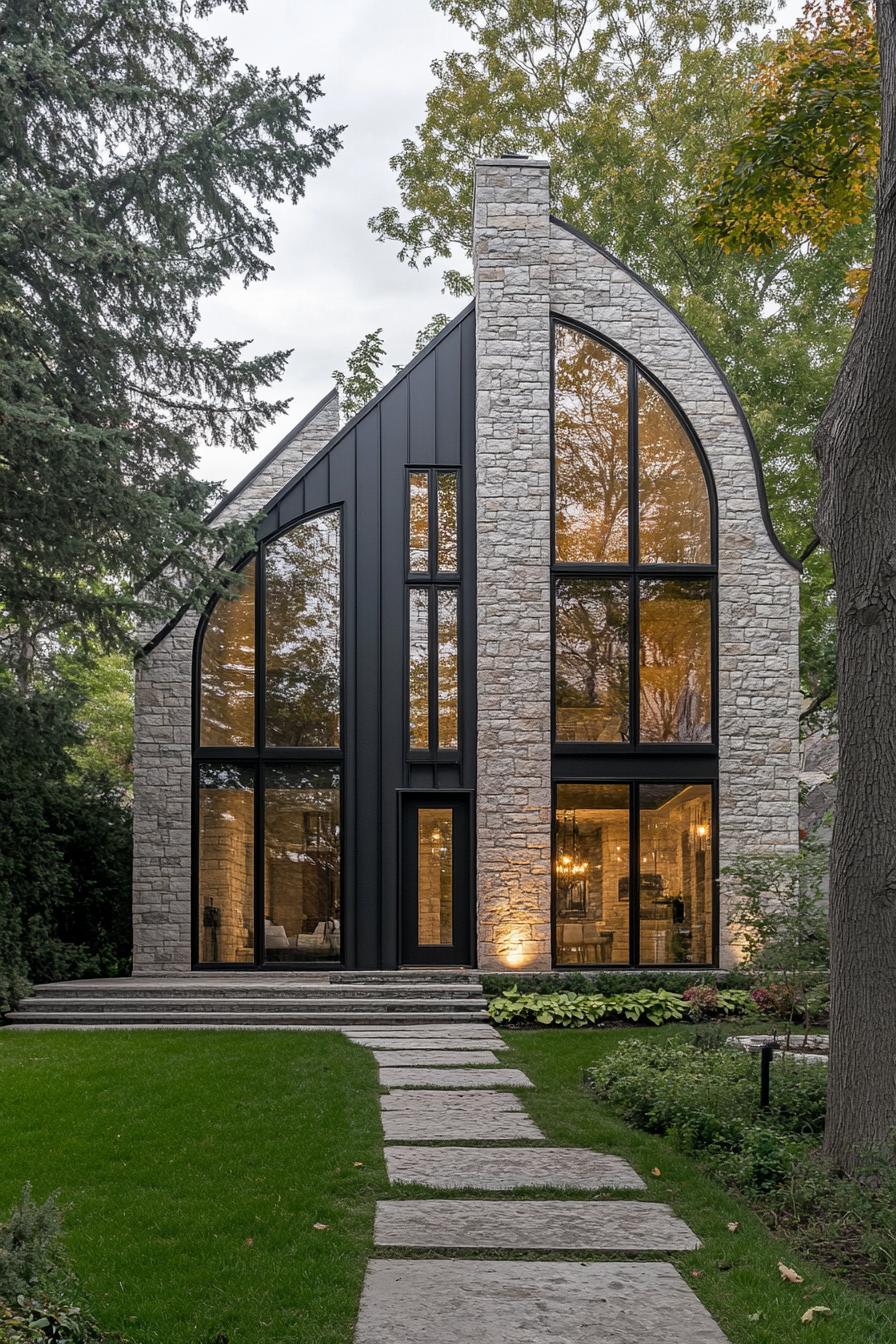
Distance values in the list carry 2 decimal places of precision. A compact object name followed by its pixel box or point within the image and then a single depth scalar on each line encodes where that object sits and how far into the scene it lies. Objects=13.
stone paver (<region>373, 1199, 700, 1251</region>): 4.70
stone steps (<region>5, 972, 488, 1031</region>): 11.47
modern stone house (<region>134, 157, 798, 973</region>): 13.45
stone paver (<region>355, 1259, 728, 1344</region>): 3.77
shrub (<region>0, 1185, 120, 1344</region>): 2.92
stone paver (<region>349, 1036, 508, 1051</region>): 10.02
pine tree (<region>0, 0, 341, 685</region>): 10.51
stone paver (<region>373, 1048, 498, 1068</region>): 9.06
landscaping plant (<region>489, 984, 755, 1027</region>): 11.67
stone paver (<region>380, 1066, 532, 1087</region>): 8.27
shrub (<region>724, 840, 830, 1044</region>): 9.37
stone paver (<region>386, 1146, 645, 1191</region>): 5.61
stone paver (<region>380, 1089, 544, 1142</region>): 6.65
